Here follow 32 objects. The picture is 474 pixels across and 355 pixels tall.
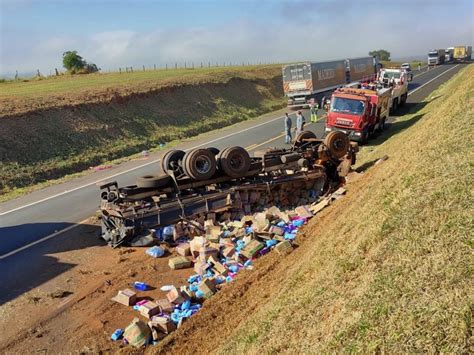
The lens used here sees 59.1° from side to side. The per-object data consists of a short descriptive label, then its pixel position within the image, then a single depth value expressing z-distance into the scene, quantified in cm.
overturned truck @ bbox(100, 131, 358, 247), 1005
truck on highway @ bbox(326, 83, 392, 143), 1802
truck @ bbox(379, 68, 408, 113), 2425
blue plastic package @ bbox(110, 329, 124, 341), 672
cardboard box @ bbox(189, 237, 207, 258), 926
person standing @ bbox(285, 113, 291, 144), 1961
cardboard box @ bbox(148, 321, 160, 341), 667
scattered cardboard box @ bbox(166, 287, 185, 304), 741
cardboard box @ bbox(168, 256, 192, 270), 891
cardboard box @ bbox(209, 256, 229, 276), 839
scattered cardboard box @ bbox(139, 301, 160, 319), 719
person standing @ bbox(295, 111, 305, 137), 1900
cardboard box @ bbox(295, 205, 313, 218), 1048
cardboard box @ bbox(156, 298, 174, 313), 725
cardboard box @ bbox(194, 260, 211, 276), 862
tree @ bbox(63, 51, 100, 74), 6013
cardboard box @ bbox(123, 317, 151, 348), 653
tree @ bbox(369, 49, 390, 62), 13241
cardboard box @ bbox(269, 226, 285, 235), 958
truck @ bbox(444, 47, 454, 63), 7519
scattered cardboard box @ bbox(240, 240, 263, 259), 880
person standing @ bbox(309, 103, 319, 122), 2538
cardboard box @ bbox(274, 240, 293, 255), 862
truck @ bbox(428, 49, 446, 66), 6972
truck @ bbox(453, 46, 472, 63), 7688
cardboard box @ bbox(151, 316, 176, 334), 677
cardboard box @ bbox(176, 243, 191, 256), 939
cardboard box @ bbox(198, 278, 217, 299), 763
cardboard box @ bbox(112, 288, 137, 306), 760
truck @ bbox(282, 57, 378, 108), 3244
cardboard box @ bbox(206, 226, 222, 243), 951
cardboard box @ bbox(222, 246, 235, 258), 895
